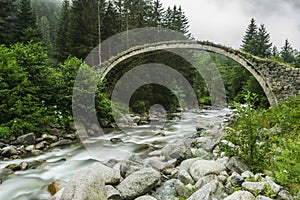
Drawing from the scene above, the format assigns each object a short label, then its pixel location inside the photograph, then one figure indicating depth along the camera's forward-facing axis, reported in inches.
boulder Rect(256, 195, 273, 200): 102.5
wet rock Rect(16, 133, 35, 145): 283.7
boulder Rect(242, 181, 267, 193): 113.4
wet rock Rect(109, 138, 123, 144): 345.7
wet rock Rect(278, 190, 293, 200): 107.0
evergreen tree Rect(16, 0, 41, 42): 737.8
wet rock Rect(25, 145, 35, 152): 275.6
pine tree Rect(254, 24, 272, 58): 1080.8
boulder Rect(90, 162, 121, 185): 154.3
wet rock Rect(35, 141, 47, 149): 288.0
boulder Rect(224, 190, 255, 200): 101.2
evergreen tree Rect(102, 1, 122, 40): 829.2
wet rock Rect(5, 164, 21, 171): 223.5
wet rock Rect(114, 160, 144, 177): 168.9
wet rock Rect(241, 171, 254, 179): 129.0
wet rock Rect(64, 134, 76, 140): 341.4
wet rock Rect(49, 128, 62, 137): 336.5
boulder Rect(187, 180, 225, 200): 112.3
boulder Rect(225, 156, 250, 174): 142.9
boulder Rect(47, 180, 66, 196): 170.2
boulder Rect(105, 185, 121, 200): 135.6
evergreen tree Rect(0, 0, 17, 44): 725.9
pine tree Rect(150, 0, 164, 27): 1013.2
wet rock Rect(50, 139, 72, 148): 306.7
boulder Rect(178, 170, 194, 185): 148.0
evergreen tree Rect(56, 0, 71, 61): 817.5
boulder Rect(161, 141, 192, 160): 208.4
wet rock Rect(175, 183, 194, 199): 135.1
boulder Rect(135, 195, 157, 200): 129.9
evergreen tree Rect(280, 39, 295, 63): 1441.4
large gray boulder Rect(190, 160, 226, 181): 145.4
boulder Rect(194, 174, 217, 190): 134.4
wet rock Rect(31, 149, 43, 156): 270.4
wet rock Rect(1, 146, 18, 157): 251.9
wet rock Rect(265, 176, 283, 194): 111.3
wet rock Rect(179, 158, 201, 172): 170.4
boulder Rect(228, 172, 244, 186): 127.4
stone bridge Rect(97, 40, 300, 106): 389.7
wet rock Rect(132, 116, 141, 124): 522.7
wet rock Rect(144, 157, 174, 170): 183.5
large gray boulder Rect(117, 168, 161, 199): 138.9
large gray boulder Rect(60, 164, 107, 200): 122.1
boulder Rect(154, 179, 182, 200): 140.2
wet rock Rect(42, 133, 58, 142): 315.6
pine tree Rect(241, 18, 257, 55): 1277.1
